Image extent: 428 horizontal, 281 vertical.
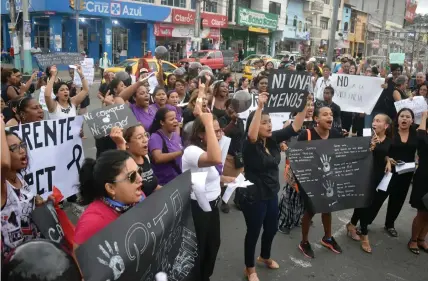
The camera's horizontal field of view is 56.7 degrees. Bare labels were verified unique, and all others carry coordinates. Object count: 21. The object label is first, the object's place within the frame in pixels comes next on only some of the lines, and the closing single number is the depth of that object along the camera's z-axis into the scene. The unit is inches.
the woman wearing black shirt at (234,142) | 183.9
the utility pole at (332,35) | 536.9
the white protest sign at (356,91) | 318.0
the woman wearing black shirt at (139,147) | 120.8
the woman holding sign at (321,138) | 168.4
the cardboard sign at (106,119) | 152.7
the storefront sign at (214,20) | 1291.6
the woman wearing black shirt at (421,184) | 176.9
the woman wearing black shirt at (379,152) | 177.3
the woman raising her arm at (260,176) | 141.3
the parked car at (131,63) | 696.4
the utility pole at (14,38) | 732.7
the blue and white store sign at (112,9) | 889.3
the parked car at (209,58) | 953.5
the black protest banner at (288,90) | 156.9
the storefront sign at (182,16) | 1172.3
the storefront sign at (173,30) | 1160.8
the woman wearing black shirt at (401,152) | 182.5
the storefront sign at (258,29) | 1511.8
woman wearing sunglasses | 86.9
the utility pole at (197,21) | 1128.1
